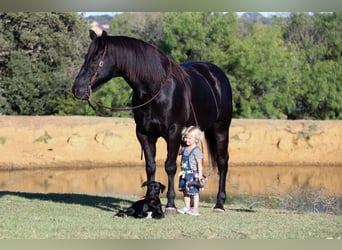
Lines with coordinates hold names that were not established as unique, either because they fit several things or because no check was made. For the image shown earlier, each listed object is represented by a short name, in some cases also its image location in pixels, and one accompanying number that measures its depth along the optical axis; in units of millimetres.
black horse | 18687
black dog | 18797
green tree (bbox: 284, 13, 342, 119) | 73937
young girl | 19766
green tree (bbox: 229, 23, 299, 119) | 72687
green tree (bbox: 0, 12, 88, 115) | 68375
